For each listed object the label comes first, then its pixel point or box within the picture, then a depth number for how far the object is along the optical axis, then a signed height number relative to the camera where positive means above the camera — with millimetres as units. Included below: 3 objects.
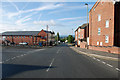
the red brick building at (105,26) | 20953 +2936
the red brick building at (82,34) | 40769 +2294
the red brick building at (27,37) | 67375 +965
